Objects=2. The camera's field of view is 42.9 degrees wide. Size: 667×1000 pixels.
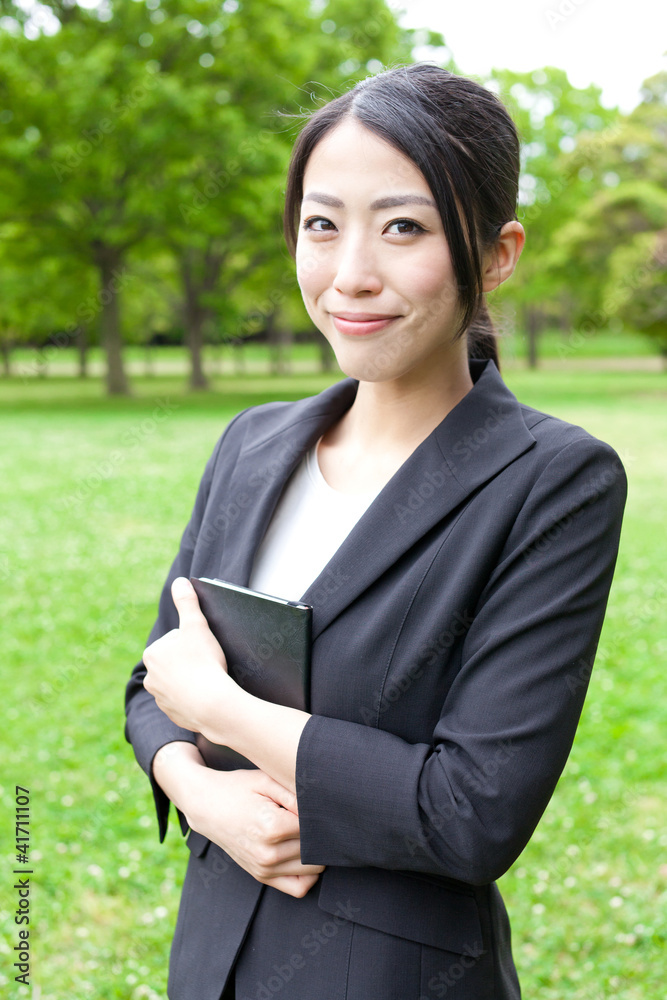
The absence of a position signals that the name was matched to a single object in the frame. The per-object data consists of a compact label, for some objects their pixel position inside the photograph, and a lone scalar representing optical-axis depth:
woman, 1.27
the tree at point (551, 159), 30.66
